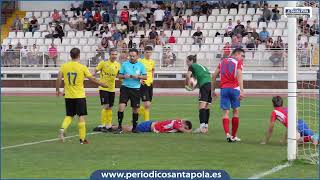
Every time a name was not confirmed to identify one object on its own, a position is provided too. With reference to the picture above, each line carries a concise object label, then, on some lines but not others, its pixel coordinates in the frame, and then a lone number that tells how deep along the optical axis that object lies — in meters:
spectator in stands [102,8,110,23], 47.53
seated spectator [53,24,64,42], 46.81
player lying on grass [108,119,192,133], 18.78
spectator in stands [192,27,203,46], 42.06
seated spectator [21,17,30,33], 48.47
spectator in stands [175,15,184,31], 44.50
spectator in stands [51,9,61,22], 48.81
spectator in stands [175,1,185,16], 47.06
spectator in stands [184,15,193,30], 44.66
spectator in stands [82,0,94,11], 49.67
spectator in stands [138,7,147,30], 46.22
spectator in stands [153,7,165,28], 45.84
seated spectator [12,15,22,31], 48.78
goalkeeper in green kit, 18.77
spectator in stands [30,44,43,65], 41.44
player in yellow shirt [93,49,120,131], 19.33
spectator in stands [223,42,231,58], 38.47
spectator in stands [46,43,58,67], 41.31
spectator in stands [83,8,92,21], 47.91
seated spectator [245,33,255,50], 39.60
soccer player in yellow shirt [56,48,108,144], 16.09
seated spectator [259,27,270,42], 40.94
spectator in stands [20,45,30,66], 41.65
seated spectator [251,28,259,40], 41.00
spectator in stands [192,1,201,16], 46.72
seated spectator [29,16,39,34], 48.50
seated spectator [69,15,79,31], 47.97
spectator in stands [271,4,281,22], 43.22
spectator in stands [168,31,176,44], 42.84
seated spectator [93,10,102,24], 47.44
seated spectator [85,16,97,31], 47.06
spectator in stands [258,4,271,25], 43.54
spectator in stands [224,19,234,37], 42.41
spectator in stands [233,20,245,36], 41.75
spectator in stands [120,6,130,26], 46.19
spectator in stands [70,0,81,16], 49.34
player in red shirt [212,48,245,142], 16.59
